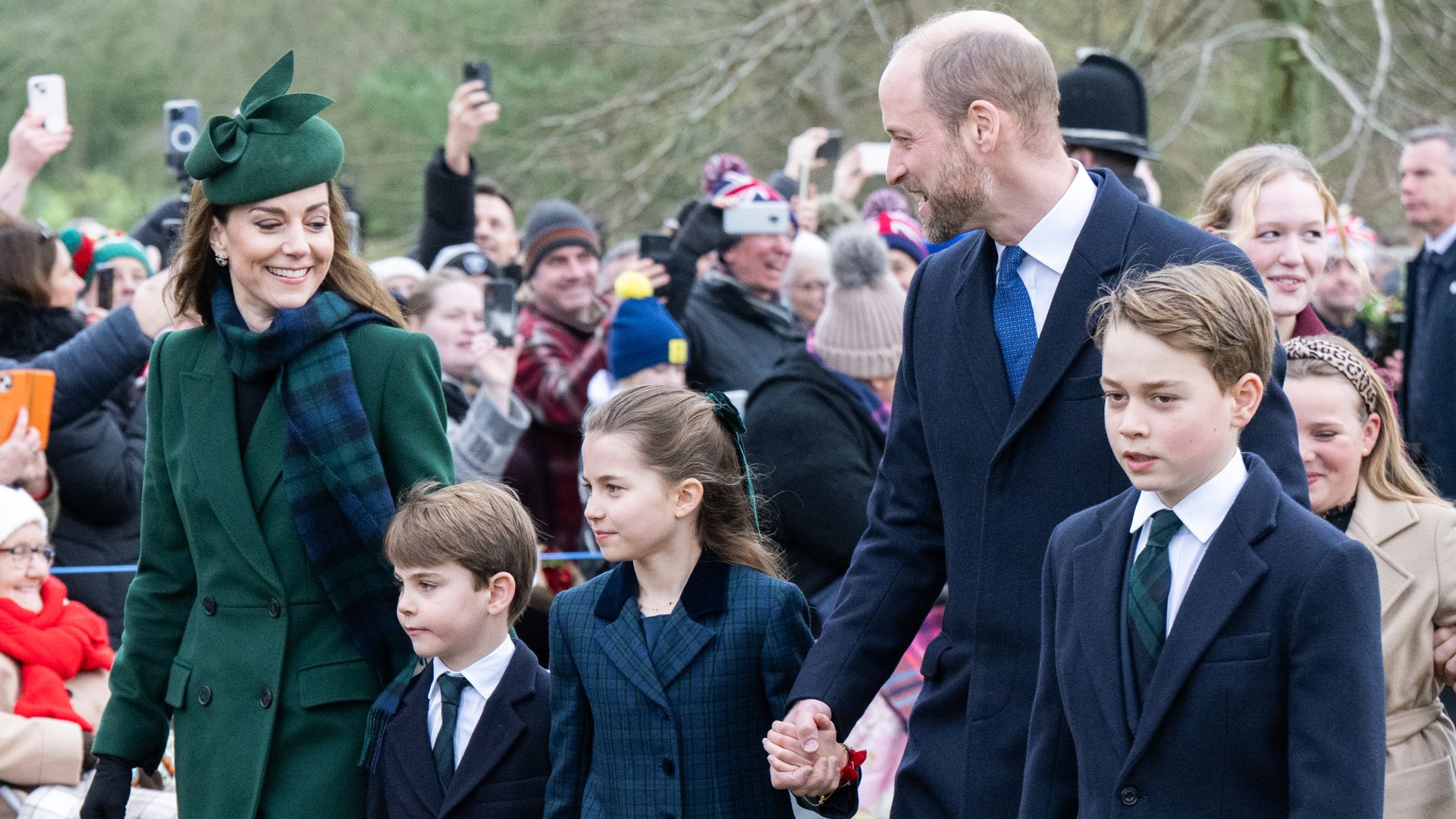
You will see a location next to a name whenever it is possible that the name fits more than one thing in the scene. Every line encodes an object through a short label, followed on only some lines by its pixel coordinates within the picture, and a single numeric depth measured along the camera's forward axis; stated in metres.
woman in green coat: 6.85
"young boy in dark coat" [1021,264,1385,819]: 4.72
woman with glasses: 9.17
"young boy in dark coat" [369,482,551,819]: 6.95
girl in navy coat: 6.70
